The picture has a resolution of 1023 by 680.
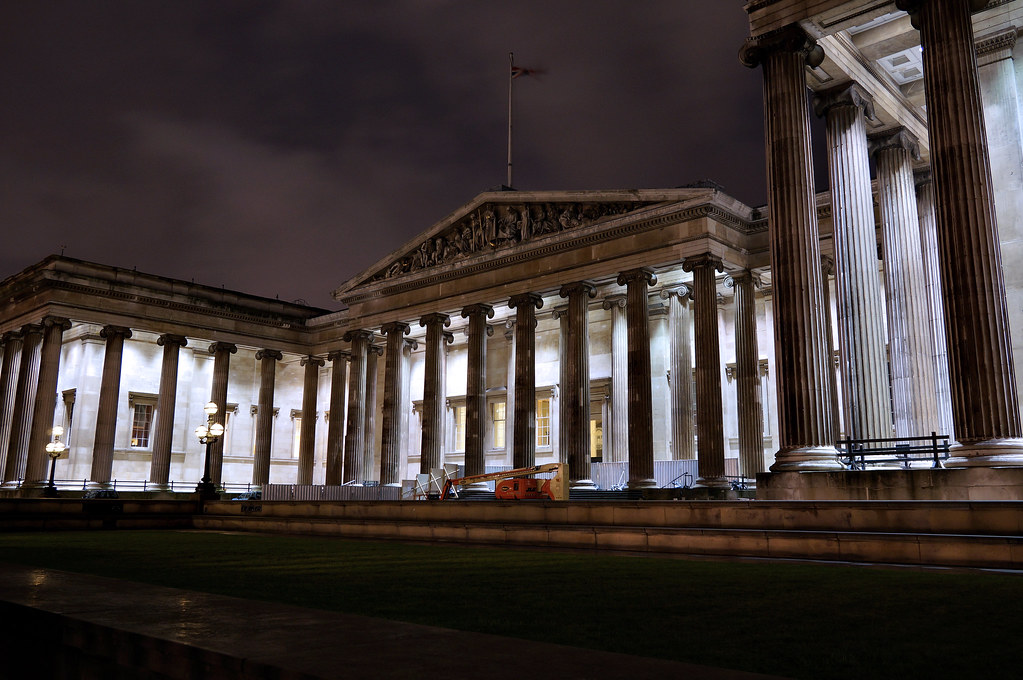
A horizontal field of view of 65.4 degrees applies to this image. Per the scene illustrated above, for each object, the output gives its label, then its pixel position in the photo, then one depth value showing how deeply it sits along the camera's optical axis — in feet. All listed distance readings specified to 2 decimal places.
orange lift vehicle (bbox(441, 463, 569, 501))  86.28
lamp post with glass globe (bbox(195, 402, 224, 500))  92.79
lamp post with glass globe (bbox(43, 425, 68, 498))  114.73
